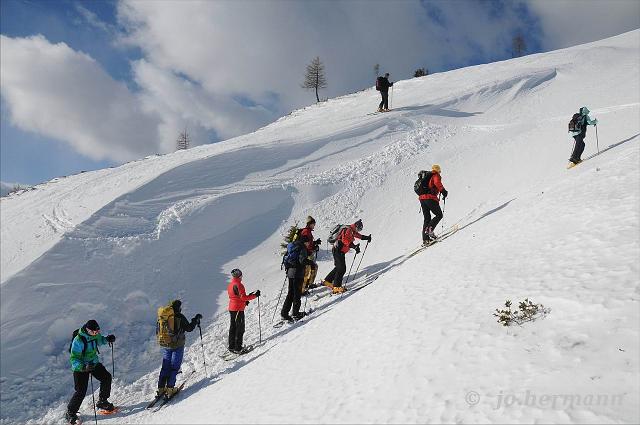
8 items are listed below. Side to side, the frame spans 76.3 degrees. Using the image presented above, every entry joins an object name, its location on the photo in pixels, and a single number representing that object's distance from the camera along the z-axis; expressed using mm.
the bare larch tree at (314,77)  58375
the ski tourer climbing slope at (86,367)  9131
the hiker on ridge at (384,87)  25938
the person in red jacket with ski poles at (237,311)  10625
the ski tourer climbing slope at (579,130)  14000
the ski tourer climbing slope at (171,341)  9500
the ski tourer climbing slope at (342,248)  12094
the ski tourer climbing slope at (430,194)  12422
